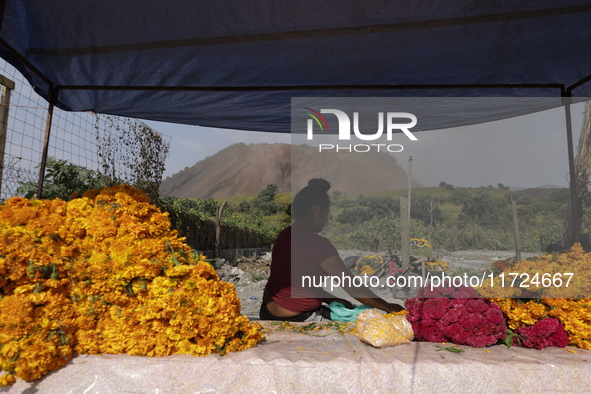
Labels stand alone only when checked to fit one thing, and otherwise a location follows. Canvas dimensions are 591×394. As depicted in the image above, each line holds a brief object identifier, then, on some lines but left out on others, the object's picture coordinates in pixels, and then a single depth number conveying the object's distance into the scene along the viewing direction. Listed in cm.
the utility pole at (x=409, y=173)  403
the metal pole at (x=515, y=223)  611
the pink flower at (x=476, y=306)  205
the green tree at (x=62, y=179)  471
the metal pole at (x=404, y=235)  590
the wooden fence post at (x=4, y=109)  321
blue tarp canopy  215
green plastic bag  264
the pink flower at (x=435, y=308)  210
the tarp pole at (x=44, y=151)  297
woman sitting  269
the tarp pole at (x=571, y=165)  309
